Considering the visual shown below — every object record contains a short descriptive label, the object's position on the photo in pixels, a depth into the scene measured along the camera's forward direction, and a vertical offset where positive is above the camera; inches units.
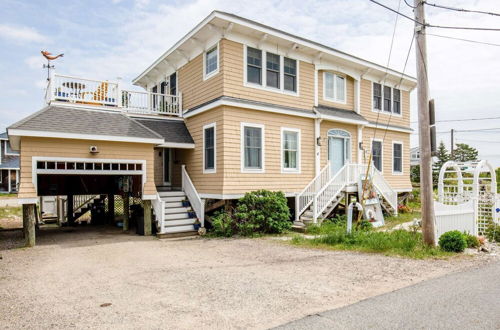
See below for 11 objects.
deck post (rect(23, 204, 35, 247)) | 418.3 -59.9
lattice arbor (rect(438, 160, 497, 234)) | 426.0 -29.5
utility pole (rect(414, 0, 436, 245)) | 357.4 +41.6
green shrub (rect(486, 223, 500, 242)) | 419.8 -72.2
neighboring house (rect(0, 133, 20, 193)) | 1464.1 +28.2
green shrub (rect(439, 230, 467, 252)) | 344.5 -67.6
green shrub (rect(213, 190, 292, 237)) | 481.7 -59.7
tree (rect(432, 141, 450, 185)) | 1439.7 +63.8
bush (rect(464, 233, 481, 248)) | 371.6 -72.8
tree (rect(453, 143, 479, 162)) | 1692.9 +86.5
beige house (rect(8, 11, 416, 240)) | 462.9 +66.5
